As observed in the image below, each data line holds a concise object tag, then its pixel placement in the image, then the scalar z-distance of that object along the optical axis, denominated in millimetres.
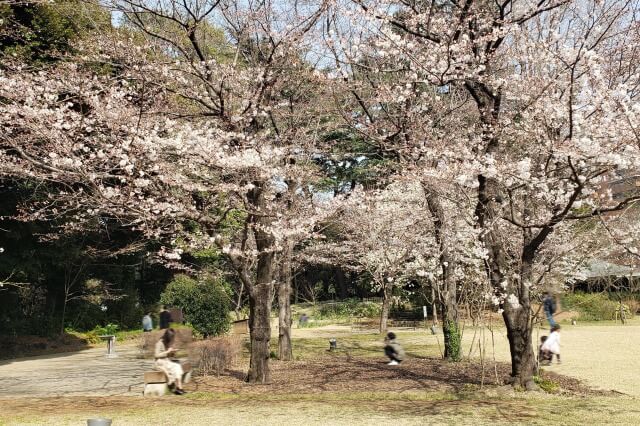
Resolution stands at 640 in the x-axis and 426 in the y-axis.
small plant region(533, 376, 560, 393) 8784
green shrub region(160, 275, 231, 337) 17234
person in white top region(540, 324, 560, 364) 11055
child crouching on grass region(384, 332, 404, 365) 12023
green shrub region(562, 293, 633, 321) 22756
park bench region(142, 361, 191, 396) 8953
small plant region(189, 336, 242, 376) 11367
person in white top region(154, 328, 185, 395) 7645
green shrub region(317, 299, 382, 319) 29525
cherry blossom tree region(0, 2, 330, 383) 8828
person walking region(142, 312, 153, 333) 16778
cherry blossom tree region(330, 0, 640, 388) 6195
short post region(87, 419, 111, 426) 4848
